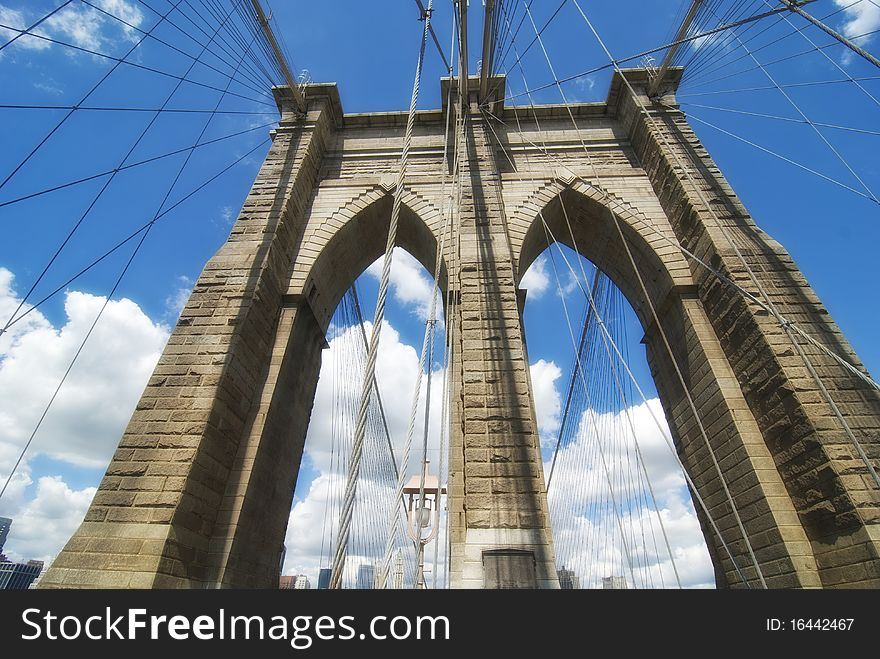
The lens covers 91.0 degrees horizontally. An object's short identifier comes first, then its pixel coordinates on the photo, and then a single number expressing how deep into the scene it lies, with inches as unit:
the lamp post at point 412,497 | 951.6
